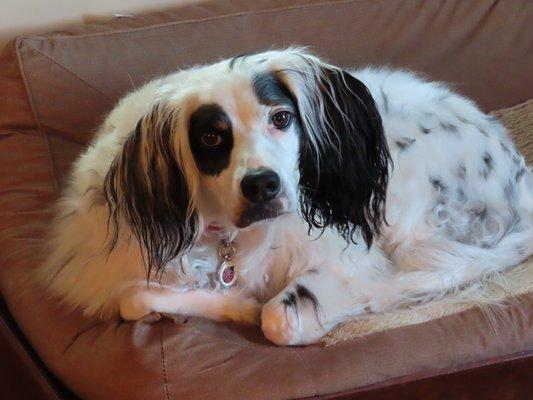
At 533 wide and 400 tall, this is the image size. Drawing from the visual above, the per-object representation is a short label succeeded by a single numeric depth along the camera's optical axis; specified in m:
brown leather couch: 1.54
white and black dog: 1.54
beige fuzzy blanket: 1.66
